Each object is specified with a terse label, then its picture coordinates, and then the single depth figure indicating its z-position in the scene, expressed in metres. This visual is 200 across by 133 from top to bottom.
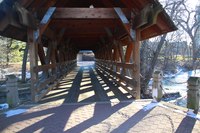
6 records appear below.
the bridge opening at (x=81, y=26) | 3.48
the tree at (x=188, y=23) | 11.26
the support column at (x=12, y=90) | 3.63
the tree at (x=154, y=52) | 9.22
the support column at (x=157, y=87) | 3.86
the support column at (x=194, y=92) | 3.30
